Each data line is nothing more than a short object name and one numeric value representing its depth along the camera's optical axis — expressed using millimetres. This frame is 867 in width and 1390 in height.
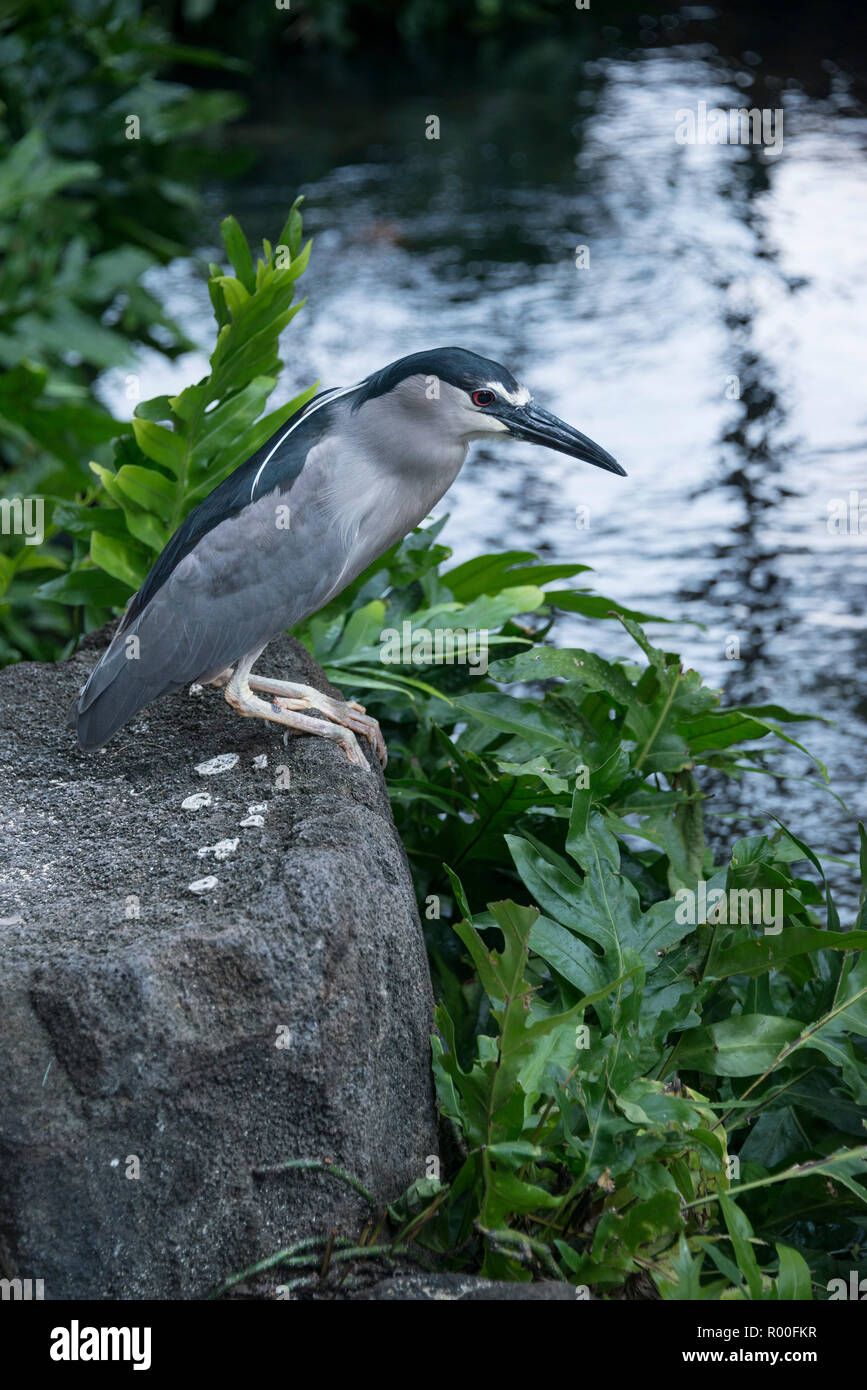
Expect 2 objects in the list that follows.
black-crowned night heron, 2518
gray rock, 2333
